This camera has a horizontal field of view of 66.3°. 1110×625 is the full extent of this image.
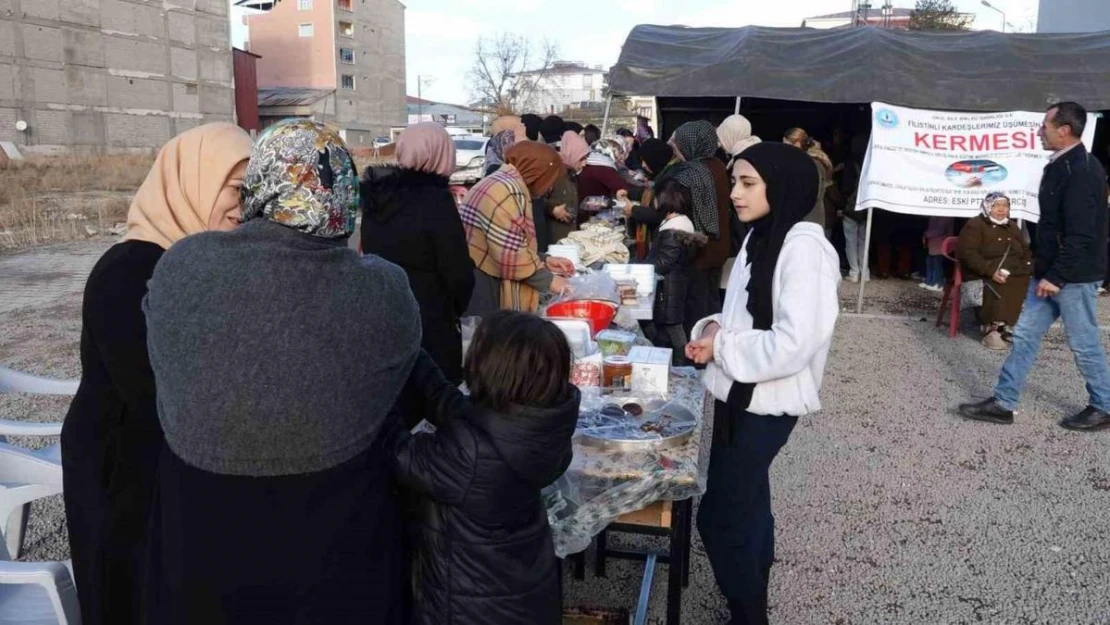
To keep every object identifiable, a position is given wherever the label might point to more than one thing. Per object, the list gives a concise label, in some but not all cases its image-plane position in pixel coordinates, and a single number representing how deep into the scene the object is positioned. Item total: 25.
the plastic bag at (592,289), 4.20
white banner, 7.86
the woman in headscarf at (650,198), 6.30
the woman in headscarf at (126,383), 1.82
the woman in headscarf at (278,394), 1.49
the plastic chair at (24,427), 2.92
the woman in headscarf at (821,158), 8.46
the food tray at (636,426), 2.46
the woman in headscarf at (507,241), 4.25
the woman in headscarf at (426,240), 3.51
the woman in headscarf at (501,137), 7.09
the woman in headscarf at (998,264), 7.04
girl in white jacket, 2.43
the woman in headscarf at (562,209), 6.68
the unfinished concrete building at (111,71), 37.88
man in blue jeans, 4.64
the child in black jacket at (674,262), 5.52
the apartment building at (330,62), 55.53
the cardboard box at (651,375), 2.93
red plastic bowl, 3.74
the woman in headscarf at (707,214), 5.75
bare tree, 67.12
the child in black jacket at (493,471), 1.76
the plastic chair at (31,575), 2.14
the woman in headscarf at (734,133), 7.28
